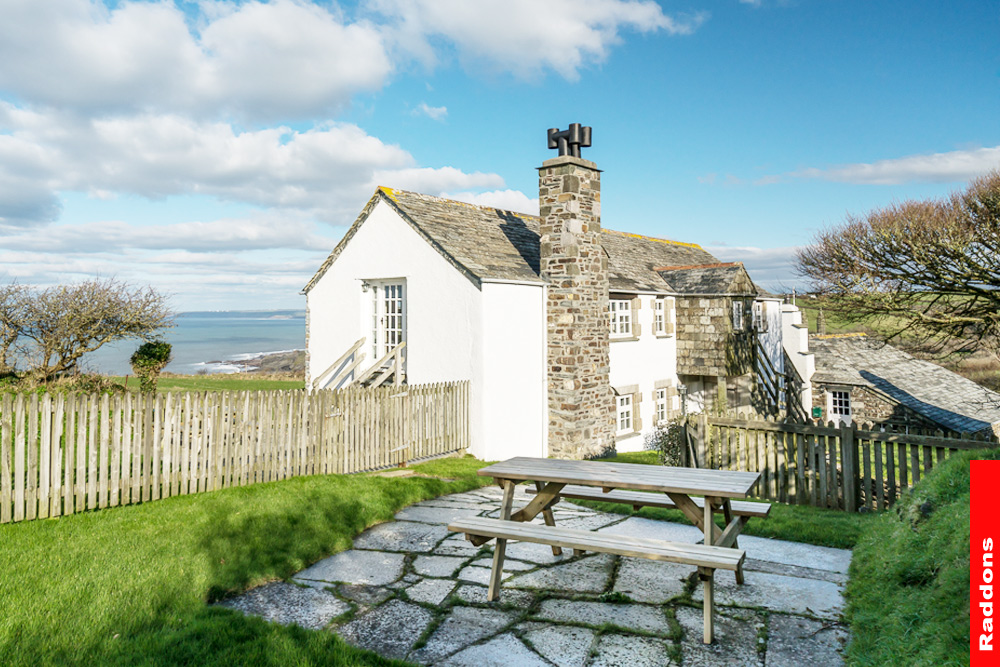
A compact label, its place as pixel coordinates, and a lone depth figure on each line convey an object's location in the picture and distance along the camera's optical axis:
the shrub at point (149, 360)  18.61
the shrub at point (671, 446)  13.69
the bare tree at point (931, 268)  18.06
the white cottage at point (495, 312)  13.77
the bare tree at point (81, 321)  18.23
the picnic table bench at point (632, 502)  4.56
